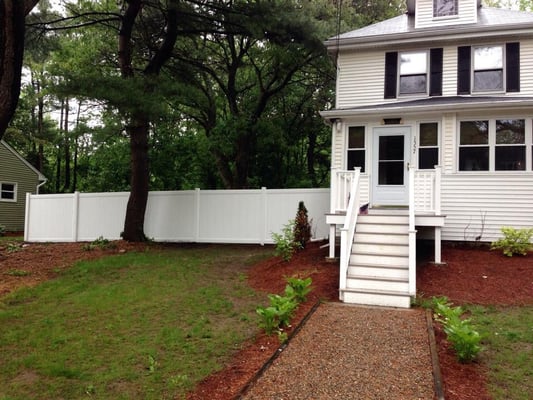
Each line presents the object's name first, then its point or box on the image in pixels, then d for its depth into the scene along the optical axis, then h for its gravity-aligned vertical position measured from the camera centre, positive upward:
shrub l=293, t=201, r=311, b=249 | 9.44 -0.45
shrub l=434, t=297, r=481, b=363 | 4.05 -1.26
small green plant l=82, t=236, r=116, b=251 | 11.23 -1.16
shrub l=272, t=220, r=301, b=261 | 8.80 -0.82
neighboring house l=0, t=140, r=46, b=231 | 20.27 +0.79
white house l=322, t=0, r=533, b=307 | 9.34 +2.24
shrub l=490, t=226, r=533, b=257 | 8.37 -0.57
